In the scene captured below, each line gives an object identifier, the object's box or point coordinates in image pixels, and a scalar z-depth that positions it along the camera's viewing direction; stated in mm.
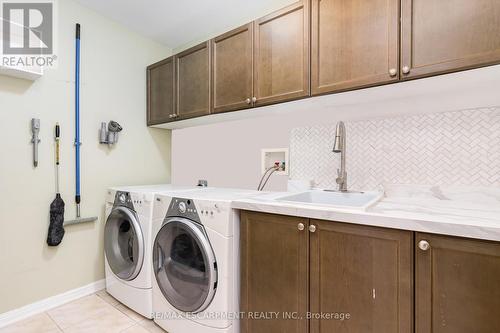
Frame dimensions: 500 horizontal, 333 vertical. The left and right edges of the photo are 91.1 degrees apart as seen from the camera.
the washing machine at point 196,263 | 1326
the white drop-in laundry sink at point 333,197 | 1521
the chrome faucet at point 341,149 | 1572
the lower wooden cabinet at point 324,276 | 947
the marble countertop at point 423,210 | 835
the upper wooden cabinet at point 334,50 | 1027
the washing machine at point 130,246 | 1715
